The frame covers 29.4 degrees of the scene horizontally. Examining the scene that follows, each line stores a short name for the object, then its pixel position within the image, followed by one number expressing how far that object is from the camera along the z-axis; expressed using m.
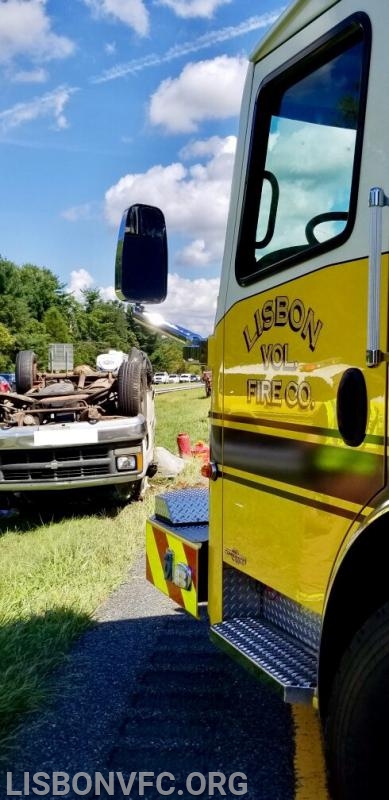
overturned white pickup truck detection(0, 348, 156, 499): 6.86
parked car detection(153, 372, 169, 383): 74.59
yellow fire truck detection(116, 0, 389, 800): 1.99
